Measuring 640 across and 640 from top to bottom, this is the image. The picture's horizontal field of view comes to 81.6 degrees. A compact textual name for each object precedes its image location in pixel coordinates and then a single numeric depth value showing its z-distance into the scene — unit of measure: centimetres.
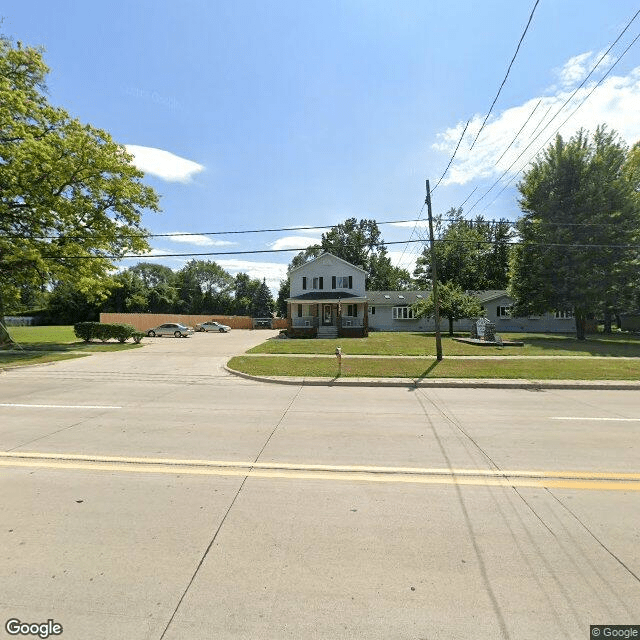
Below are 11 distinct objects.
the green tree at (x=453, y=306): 3156
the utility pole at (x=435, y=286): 1589
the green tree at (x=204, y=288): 7312
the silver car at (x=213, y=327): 4653
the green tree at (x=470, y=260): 4662
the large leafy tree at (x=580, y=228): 2538
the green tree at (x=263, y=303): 7462
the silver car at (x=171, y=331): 3688
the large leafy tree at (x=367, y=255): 6438
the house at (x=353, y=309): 3253
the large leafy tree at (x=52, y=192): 1938
